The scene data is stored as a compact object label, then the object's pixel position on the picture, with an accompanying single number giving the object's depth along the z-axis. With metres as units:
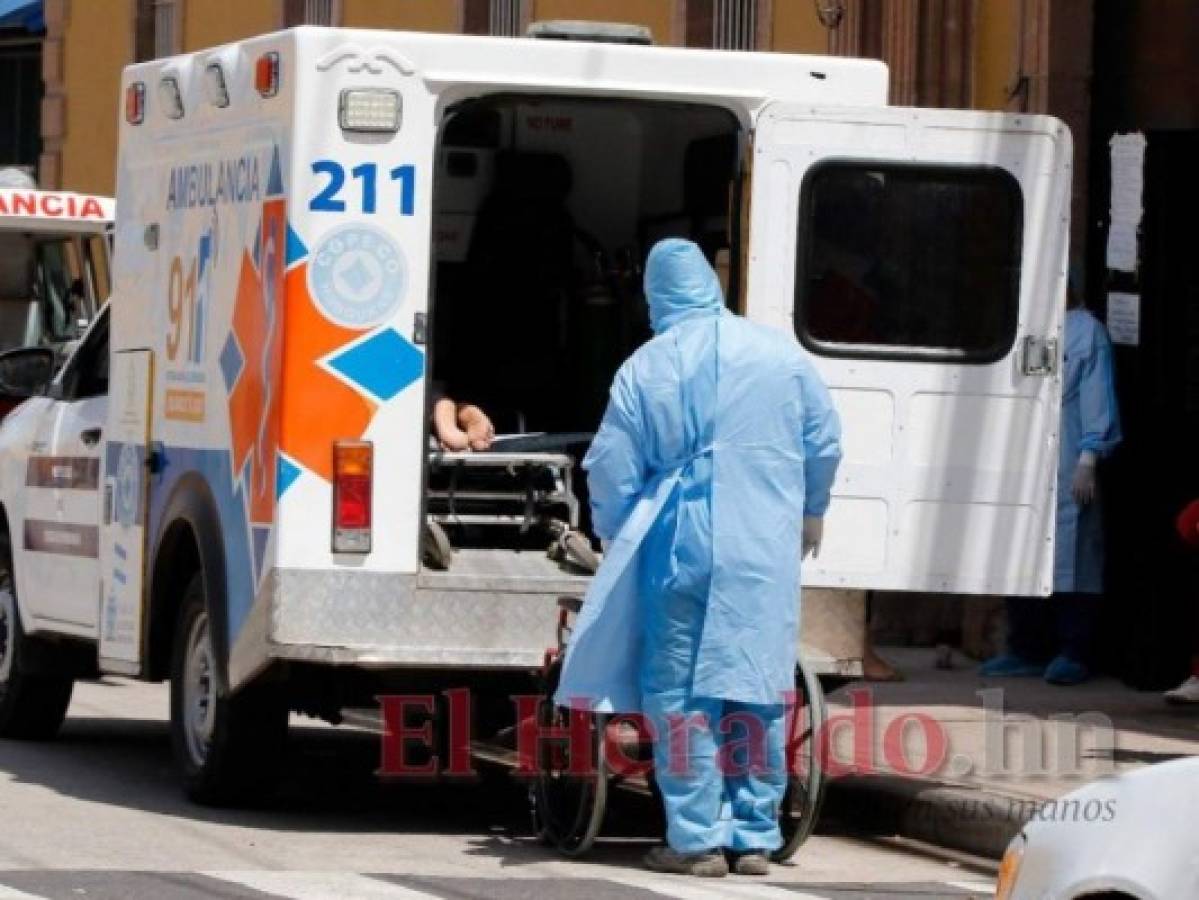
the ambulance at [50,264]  19.27
